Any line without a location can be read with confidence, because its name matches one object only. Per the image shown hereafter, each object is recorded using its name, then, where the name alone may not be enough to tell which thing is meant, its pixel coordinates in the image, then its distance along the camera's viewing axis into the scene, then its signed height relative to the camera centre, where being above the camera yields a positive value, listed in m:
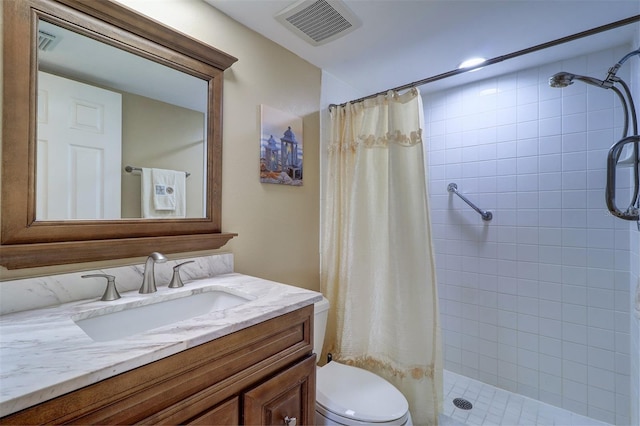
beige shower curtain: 1.54 -0.22
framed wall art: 1.56 +0.38
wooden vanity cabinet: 0.56 -0.42
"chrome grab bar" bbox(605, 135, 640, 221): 1.23 +0.13
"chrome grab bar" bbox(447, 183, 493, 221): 2.04 +0.06
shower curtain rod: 1.10 +0.73
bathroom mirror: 0.86 +0.30
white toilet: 1.16 -0.81
